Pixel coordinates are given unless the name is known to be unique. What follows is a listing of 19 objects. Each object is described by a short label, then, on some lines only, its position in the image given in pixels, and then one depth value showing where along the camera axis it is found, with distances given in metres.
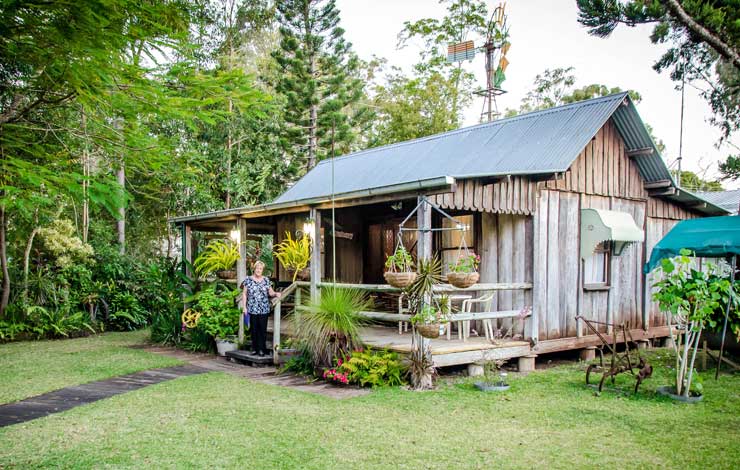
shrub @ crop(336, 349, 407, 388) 7.61
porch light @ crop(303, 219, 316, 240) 9.62
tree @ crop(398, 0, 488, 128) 28.59
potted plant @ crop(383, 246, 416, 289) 7.09
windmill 19.06
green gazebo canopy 9.17
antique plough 7.10
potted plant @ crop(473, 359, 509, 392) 7.34
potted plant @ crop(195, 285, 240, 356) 10.60
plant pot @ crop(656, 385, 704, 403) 6.81
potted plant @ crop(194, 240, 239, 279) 11.38
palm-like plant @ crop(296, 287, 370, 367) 8.01
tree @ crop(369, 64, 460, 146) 25.50
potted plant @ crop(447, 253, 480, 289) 7.01
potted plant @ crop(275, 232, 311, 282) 10.39
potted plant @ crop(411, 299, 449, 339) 7.04
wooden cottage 8.80
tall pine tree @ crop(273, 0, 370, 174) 22.55
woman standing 9.61
